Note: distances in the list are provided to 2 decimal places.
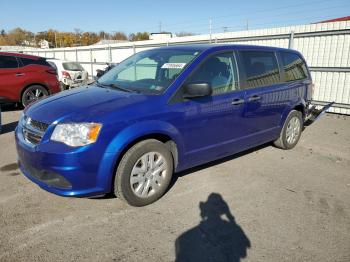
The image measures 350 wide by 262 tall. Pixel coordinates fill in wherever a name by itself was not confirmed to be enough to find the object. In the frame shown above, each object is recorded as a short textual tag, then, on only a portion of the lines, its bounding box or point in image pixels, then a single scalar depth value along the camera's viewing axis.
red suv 8.91
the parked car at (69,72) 13.99
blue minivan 3.14
